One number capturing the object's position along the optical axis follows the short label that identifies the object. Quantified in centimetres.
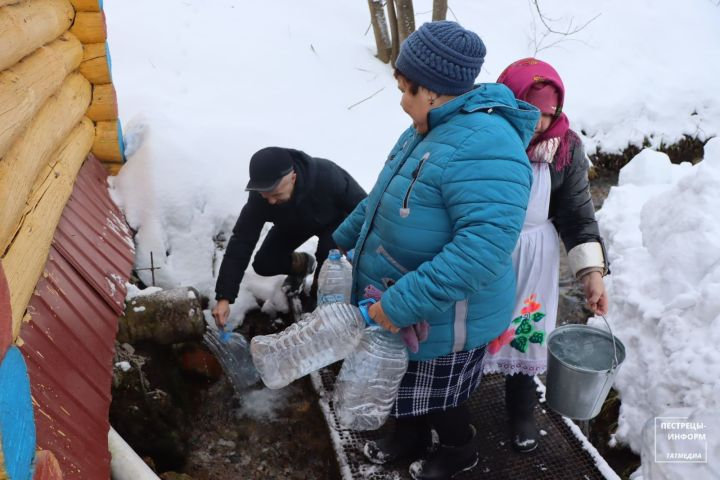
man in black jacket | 317
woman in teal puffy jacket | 202
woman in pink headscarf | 260
